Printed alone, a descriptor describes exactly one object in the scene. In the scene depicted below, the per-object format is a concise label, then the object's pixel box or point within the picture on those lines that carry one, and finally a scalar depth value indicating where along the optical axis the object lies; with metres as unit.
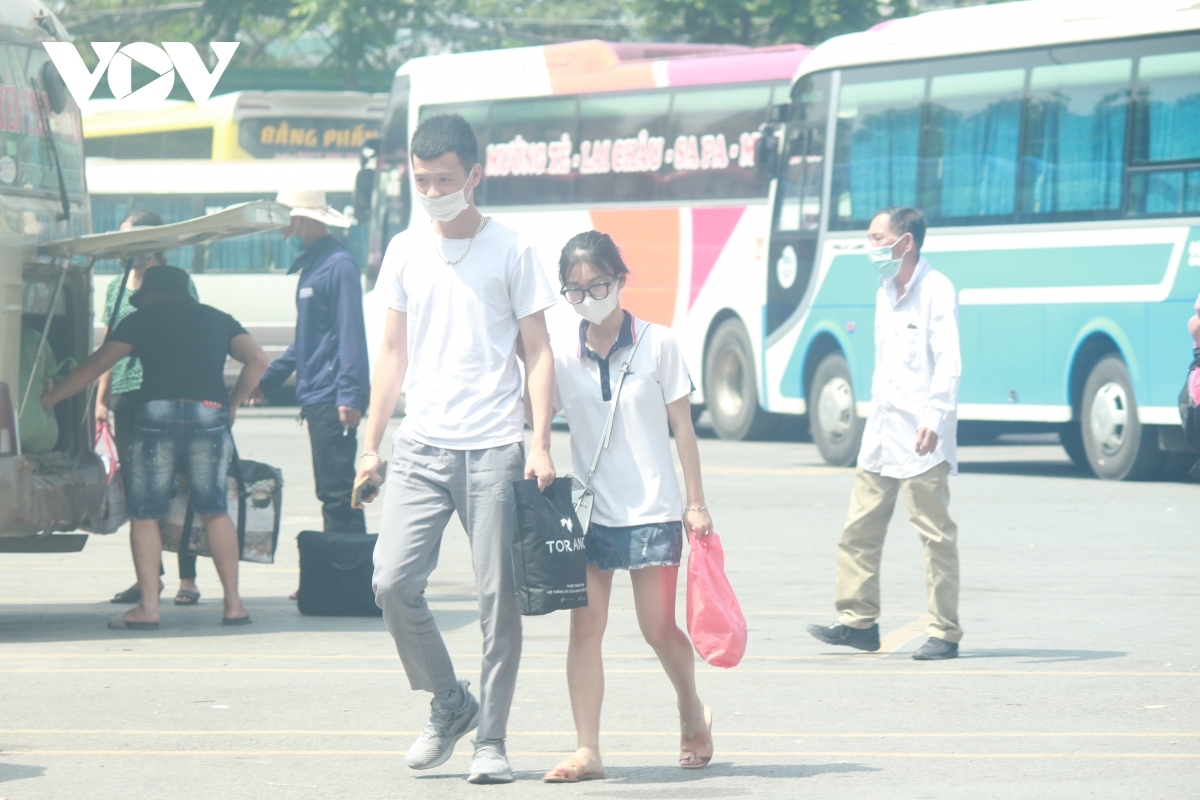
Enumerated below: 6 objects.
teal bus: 32.06
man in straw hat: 19.36
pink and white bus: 42.19
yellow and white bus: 55.97
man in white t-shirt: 12.05
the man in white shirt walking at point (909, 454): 16.75
